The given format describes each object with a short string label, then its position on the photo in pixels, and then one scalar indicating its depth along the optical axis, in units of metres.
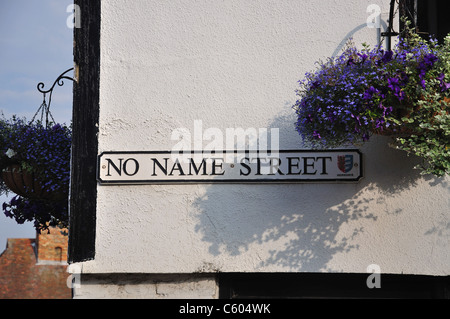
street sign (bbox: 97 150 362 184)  4.57
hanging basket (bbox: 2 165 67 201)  5.06
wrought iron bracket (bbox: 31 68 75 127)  5.39
